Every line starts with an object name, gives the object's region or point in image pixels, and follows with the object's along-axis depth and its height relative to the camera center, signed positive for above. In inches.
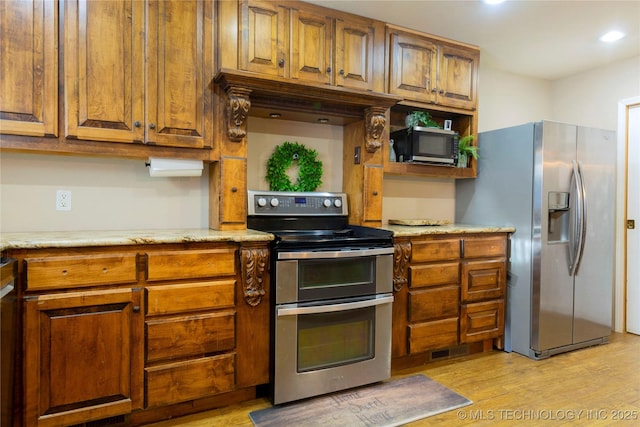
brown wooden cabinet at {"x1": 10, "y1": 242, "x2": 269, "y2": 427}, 69.0 -24.9
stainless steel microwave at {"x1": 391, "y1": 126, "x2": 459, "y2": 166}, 119.3 +18.7
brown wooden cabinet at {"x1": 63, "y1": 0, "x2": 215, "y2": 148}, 81.1 +28.6
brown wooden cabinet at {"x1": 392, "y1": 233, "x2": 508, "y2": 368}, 105.2 -25.3
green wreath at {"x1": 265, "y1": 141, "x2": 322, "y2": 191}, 110.1 +10.5
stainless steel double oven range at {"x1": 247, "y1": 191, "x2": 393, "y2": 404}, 85.6 -24.4
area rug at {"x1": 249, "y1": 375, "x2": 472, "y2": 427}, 80.9 -44.4
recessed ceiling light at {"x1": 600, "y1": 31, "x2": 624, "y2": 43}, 120.3 +53.5
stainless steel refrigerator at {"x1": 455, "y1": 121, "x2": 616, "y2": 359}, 115.4 -5.7
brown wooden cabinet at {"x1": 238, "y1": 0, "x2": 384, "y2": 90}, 96.9 +42.2
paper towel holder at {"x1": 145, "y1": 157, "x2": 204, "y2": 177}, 90.3 +8.3
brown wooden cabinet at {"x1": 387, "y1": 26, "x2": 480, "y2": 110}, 116.7 +42.5
